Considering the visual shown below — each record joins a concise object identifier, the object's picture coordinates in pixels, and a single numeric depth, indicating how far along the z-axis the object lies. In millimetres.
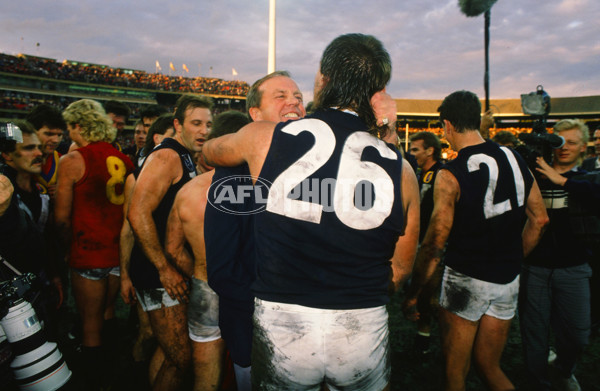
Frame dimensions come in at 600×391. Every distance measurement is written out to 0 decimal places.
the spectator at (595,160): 3938
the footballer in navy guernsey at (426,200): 3602
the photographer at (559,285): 2641
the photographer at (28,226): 1827
